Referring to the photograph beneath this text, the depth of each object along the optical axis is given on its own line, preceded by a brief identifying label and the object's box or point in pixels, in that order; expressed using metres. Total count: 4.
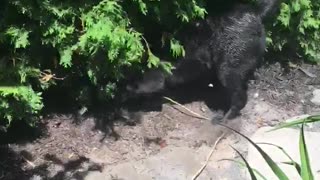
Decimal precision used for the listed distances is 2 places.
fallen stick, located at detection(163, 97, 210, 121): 4.40
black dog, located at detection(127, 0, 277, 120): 4.14
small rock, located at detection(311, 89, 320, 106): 4.77
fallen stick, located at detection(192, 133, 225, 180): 3.80
